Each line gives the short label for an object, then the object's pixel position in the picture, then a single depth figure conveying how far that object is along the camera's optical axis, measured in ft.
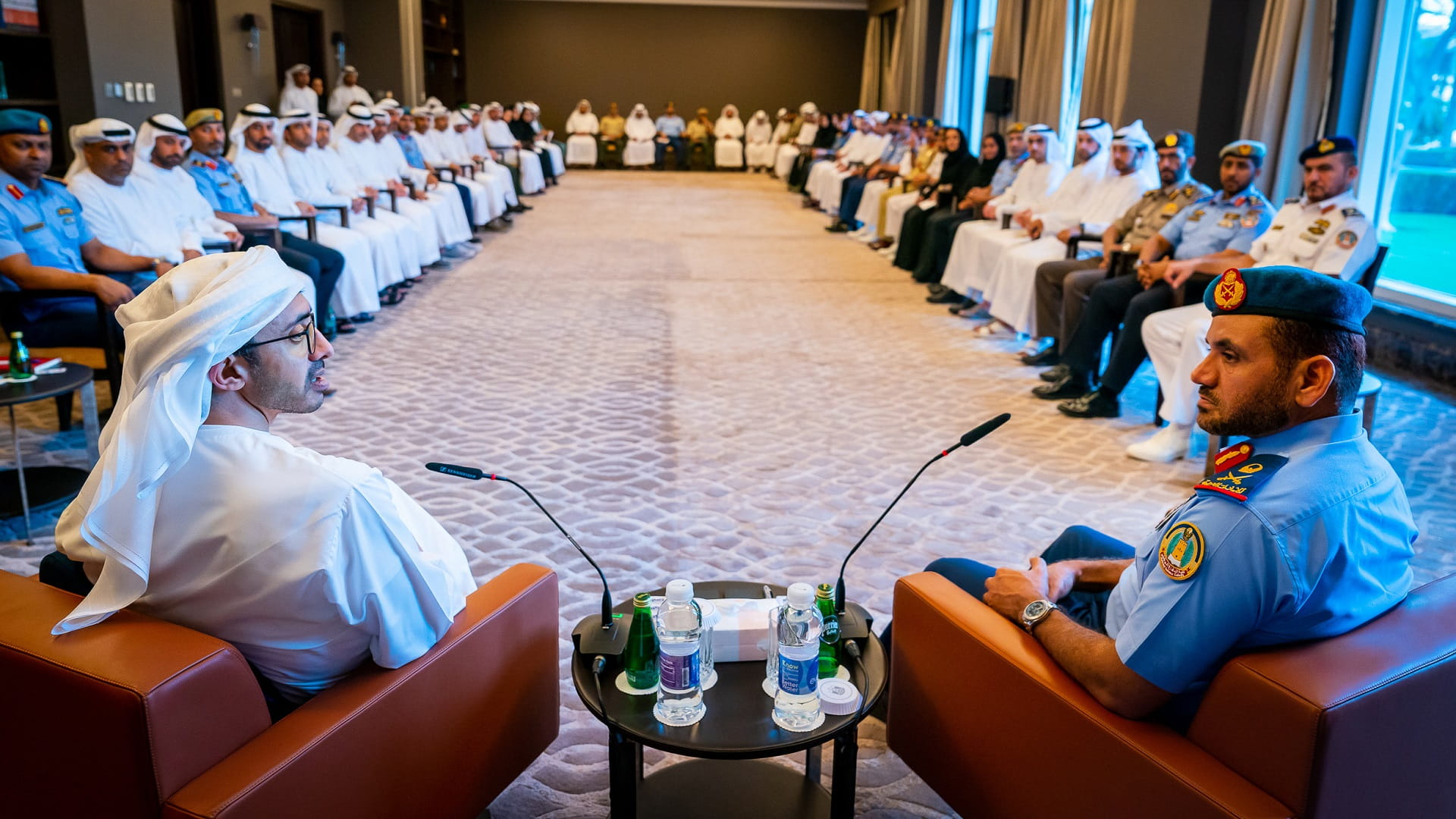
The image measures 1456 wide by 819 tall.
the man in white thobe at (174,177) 16.66
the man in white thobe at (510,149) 44.70
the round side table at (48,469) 10.30
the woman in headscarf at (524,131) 50.44
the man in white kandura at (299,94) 37.65
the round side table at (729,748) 4.90
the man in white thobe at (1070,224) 19.31
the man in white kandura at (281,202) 20.04
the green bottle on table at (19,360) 10.85
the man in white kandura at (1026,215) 20.97
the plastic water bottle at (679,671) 5.08
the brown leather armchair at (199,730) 4.09
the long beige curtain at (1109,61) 24.48
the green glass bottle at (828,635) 5.51
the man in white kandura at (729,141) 64.95
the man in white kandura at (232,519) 4.43
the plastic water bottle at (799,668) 5.08
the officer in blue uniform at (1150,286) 15.25
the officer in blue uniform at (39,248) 13.20
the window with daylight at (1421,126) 18.71
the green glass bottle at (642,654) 5.32
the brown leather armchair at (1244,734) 4.05
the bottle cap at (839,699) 5.13
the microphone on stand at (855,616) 5.76
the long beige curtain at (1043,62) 31.42
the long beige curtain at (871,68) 59.62
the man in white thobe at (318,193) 21.90
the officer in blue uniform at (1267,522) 4.42
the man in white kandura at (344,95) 42.50
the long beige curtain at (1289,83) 19.72
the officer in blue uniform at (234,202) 18.10
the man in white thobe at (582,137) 63.00
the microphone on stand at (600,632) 5.59
